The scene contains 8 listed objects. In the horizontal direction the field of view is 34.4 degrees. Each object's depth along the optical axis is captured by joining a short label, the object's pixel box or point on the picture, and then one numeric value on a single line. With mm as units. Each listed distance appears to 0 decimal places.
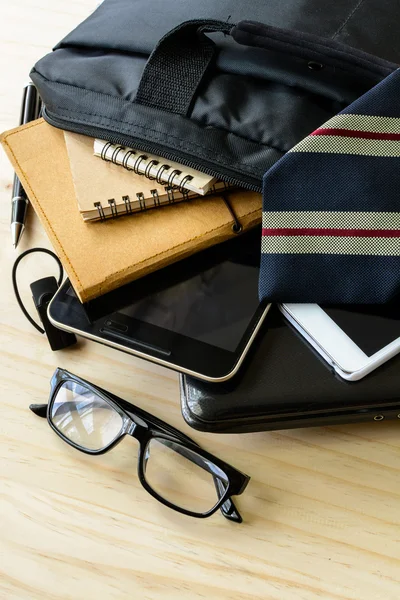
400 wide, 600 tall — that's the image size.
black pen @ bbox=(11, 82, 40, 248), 688
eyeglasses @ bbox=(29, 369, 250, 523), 550
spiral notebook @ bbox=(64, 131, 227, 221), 586
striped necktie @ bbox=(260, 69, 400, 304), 542
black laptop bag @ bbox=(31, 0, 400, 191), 563
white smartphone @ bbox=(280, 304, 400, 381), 533
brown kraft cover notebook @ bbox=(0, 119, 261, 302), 574
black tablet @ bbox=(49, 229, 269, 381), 562
